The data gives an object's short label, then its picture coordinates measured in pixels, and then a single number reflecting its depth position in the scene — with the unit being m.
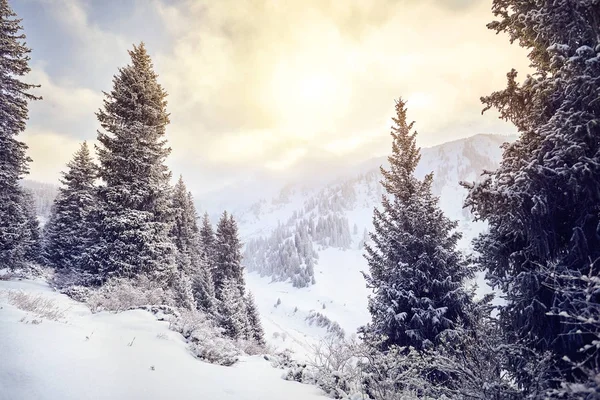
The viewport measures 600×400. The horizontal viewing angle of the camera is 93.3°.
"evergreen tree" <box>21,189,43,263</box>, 24.61
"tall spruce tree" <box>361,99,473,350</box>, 10.52
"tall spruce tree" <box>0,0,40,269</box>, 13.85
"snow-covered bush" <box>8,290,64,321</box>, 7.05
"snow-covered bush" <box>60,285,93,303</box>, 11.89
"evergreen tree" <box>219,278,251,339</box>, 18.02
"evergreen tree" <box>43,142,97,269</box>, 23.59
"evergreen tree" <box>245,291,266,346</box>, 23.15
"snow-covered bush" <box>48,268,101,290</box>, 13.05
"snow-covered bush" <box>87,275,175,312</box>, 10.47
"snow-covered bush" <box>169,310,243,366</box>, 7.31
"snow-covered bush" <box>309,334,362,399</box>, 6.29
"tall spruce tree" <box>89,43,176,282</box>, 13.37
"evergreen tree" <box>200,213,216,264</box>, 31.59
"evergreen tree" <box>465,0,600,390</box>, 5.11
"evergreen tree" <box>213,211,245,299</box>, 25.64
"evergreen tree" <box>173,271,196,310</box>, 16.64
